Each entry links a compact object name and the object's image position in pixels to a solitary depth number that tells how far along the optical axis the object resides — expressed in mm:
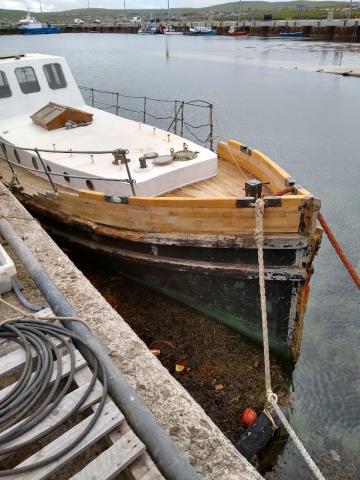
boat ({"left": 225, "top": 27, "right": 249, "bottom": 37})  93906
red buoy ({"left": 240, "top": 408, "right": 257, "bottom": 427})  5668
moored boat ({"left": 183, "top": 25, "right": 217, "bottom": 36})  98875
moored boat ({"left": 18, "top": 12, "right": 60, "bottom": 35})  109625
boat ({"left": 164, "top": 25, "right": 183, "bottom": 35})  106312
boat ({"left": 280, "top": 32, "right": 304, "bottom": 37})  83938
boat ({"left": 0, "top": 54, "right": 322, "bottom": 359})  5672
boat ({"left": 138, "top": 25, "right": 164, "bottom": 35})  108112
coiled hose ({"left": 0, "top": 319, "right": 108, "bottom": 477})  2826
